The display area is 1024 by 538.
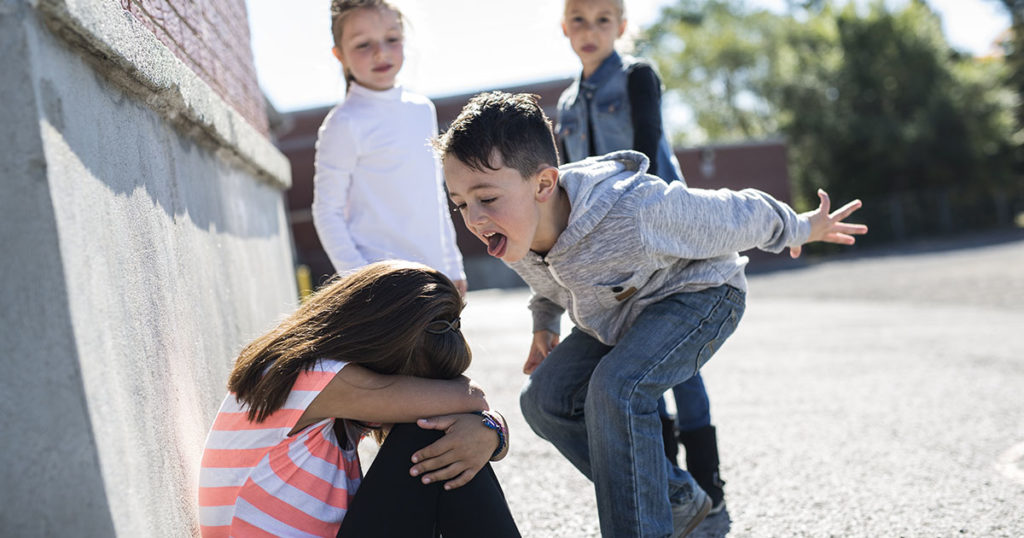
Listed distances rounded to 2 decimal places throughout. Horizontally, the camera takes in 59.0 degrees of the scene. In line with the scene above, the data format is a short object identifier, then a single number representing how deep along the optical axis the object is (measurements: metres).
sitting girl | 2.10
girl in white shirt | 3.53
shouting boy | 2.49
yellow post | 10.66
